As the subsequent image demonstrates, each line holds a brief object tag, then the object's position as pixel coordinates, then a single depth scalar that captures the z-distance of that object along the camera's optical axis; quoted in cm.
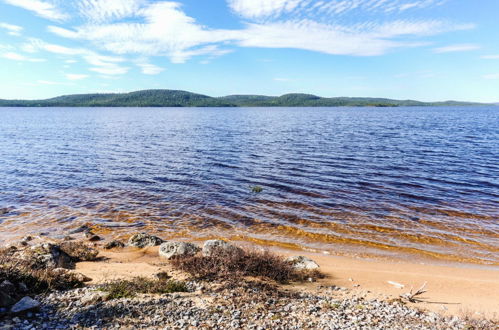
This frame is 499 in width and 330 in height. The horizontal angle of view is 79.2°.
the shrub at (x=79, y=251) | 1316
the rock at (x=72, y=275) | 1024
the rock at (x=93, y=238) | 1622
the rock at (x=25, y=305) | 782
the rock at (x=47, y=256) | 1123
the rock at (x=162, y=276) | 1085
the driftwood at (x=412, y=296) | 1007
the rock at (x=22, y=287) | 902
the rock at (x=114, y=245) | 1514
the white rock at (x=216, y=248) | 1227
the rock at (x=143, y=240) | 1530
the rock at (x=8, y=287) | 833
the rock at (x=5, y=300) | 789
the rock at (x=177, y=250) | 1327
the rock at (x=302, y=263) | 1234
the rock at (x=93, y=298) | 872
